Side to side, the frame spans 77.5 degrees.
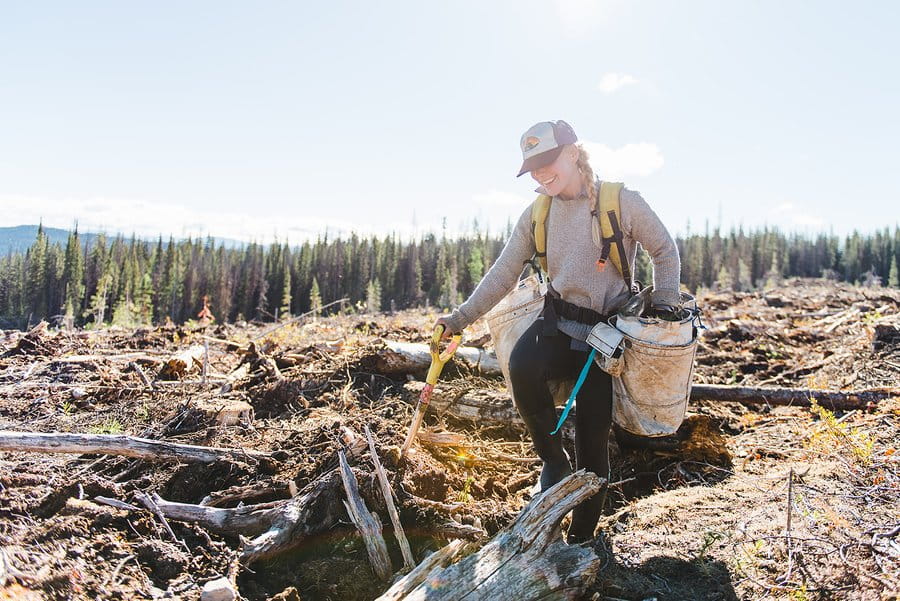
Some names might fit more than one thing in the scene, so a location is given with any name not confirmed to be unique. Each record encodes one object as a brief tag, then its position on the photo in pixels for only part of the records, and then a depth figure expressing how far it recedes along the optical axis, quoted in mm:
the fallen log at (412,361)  6066
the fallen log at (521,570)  2270
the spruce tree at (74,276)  61625
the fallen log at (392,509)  2881
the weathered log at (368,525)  2924
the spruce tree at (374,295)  61219
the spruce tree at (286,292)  62344
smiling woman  2961
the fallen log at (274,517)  2986
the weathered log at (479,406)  4797
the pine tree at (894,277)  75312
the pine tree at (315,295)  54712
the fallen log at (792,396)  5391
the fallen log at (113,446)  3217
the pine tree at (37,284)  63594
